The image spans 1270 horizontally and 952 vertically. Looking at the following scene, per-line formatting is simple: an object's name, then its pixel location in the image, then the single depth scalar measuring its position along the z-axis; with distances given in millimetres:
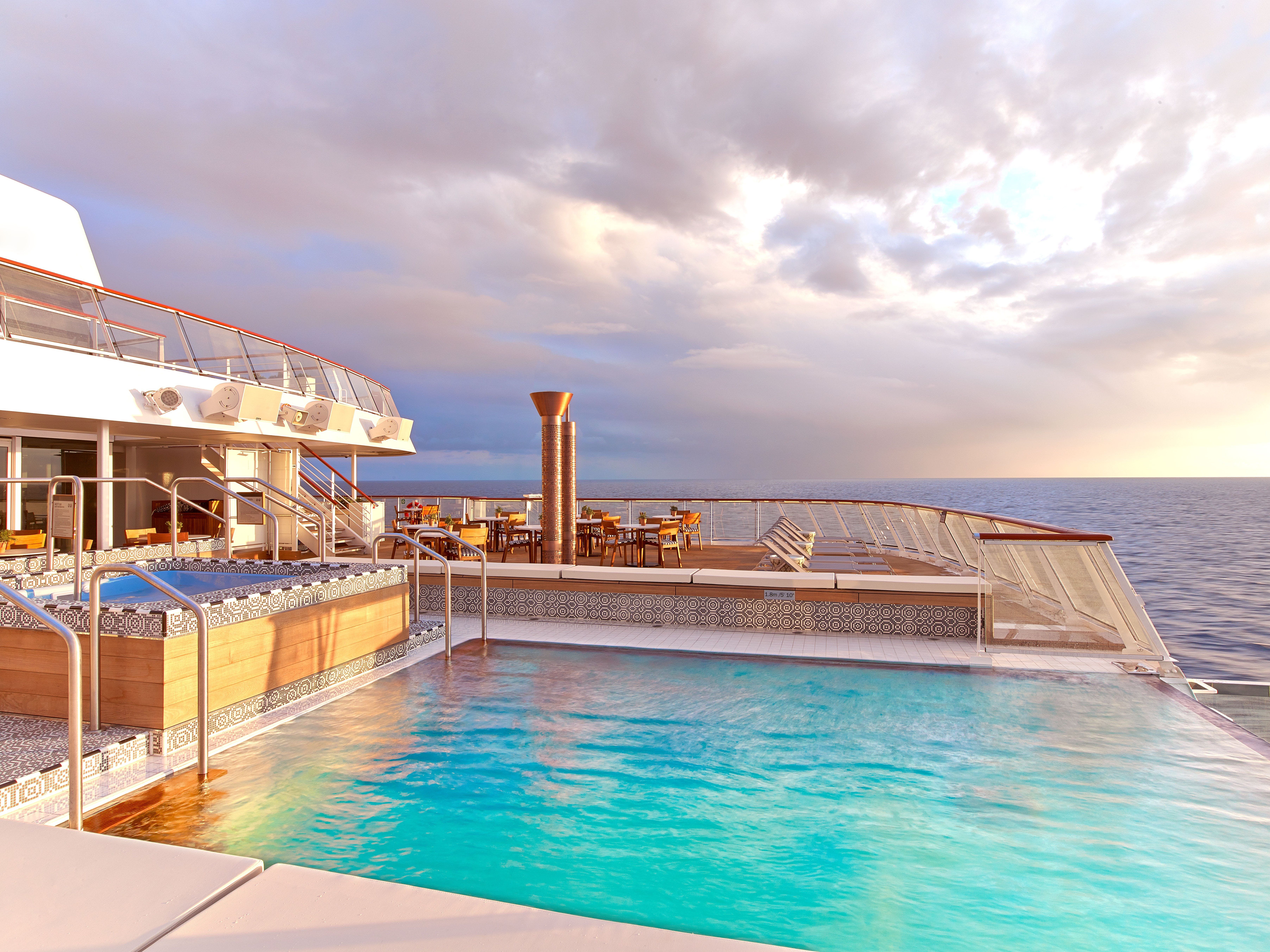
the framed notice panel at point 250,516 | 8820
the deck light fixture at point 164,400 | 9680
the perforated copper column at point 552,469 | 7969
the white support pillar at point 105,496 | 9125
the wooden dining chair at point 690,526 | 10875
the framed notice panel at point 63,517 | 7293
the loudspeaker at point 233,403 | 10516
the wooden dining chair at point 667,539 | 8352
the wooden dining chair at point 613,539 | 8703
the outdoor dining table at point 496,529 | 10344
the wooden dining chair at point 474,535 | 9211
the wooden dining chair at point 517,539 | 9414
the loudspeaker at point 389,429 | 15359
